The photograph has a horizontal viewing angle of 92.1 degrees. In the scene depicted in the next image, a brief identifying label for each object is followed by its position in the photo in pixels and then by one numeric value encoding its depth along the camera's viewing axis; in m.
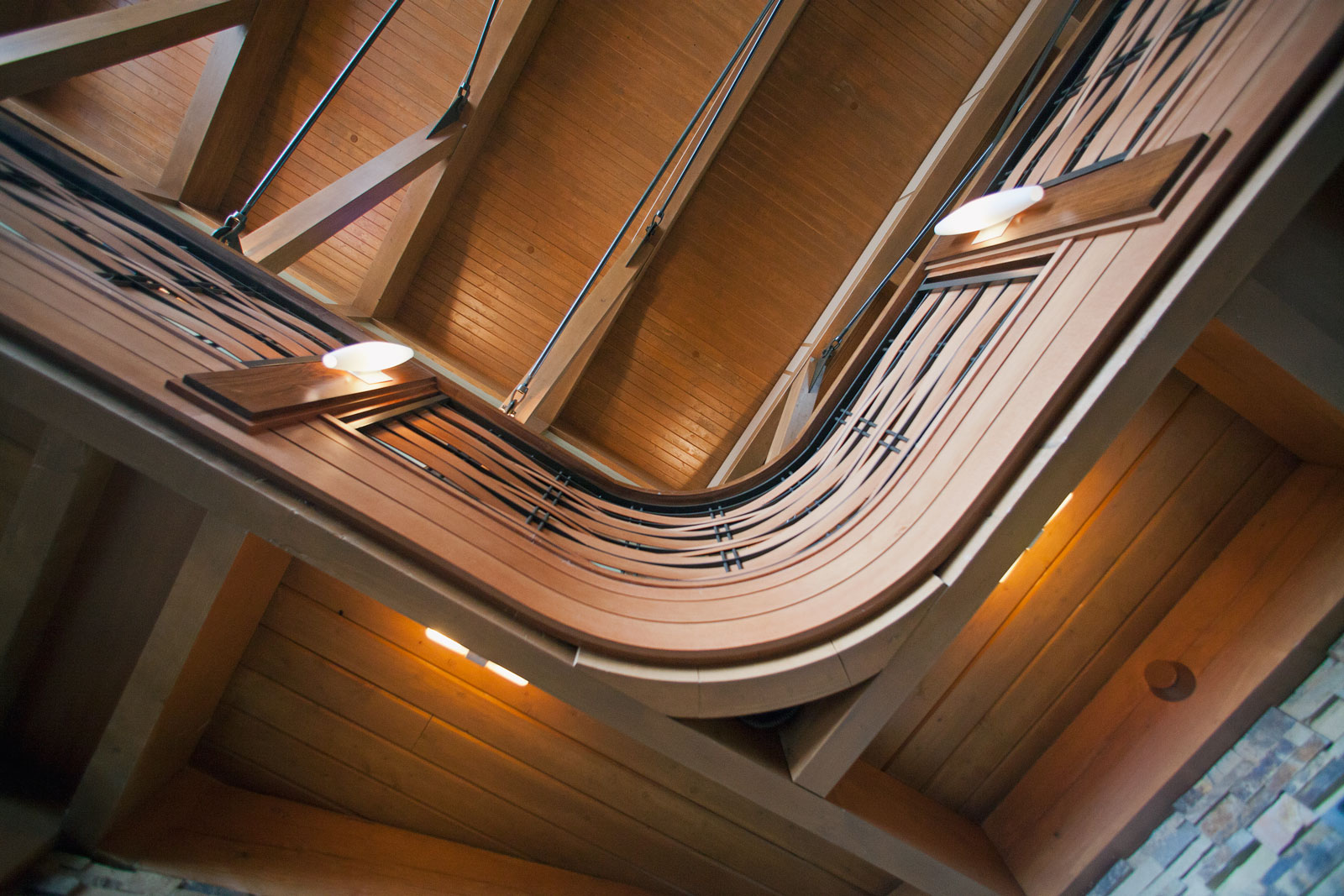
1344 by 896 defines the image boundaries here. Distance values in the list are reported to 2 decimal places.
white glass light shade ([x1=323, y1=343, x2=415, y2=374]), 2.29
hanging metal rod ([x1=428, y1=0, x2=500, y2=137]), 4.32
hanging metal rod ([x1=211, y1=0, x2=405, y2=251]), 2.78
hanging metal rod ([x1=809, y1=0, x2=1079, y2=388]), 3.59
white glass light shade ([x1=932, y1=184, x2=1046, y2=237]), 2.10
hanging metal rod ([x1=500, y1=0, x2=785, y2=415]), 3.78
